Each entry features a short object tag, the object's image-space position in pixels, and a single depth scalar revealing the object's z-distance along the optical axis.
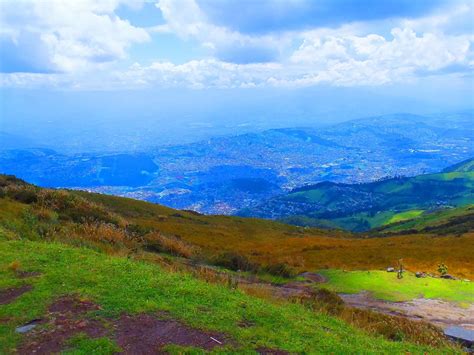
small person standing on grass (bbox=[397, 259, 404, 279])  19.21
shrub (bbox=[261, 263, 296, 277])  21.50
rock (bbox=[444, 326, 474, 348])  11.94
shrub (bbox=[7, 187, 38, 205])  26.80
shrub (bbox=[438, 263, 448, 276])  22.43
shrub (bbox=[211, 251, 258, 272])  21.45
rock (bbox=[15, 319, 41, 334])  8.07
